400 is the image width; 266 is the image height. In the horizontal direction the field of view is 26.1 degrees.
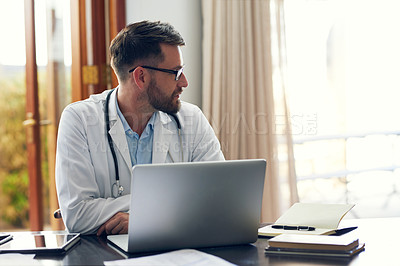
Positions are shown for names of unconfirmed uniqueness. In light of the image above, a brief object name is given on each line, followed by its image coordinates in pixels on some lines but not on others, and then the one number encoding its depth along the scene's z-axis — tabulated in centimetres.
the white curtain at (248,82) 411
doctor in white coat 266
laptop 204
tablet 211
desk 199
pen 225
